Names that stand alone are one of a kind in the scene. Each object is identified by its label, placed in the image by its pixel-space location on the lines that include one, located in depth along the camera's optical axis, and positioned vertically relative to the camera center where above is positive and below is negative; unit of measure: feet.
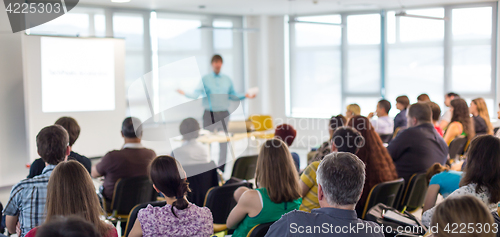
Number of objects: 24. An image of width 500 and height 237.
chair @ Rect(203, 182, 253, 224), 10.73 -2.69
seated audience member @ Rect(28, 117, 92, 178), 9.46 -1.38
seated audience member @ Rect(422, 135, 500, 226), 7.13 -1.40
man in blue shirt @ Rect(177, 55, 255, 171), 22.59 -0.19
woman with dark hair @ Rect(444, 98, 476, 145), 18.08 -1.48
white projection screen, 19.90 +0.42
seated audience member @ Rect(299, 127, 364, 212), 9.24 -1.58
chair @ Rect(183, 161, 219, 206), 11.95 -2.40
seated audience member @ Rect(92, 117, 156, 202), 12.14 -1.88
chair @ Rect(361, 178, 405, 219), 10.18 -2.49
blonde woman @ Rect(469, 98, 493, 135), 19.08 -1.32
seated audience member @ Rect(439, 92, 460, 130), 21.21 -1.43
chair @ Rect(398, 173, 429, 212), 12.25 -2.95
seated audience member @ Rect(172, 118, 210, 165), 12.77 -1.64
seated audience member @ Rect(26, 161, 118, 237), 6.09 -1.40
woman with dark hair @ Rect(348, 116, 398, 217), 10.57 -1.75
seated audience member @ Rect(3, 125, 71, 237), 7.88 -1.95
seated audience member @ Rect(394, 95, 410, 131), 20.67 -1.11
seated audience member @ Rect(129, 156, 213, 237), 7.00 -1.93
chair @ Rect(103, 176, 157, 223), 11.63 -2.73
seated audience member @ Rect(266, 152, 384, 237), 5.23 -1.38
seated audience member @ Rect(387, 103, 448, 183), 12.89 -1.73
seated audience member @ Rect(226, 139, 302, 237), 8.12 -1.94
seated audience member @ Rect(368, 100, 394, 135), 20.31 -1.45
